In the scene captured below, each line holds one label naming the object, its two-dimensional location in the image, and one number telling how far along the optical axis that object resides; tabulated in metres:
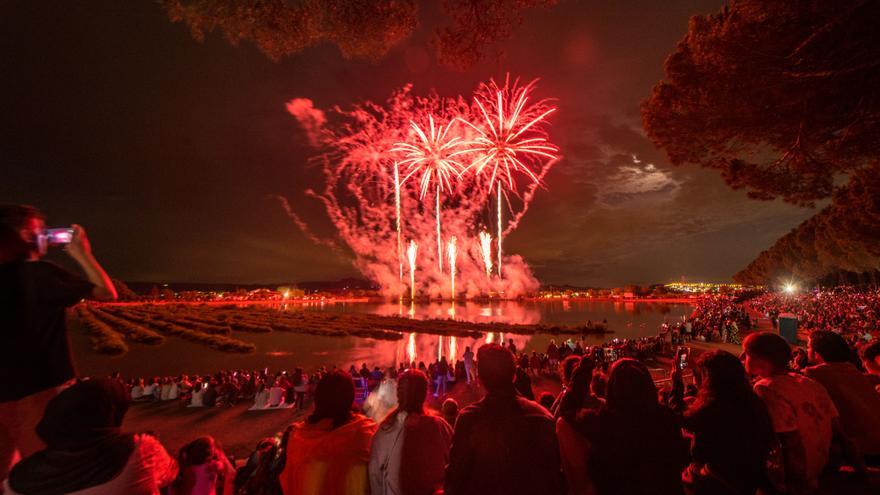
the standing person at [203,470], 3.29
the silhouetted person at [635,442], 2.69
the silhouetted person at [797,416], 3.28
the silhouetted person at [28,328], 2.52
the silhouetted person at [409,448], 2.86
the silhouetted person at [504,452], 2.51
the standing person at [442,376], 15.87
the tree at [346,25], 7.38
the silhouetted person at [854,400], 3.80
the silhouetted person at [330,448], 2.89
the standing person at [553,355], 20.62
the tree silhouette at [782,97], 7.52
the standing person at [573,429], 3.04
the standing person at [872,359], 4.67
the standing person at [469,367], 16.53
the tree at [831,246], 13.09
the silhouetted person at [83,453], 2.15
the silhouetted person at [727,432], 2.90
